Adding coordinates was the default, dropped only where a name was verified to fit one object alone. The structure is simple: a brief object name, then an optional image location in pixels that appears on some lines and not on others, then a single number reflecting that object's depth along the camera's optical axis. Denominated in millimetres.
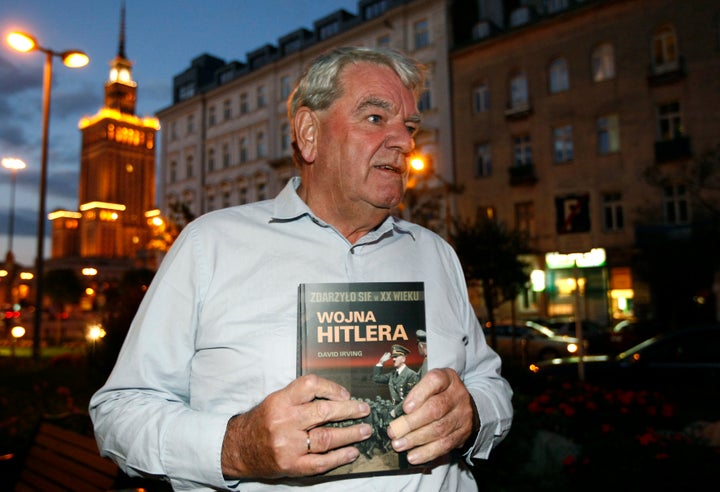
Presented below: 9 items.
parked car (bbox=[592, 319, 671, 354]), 16141
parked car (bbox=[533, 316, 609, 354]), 16828
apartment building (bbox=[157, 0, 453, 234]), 28094
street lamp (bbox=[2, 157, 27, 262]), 23053
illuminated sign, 22875
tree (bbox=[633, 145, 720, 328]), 19141
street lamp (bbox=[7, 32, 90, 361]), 11773
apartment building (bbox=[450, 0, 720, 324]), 21312
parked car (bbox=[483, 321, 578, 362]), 15508
